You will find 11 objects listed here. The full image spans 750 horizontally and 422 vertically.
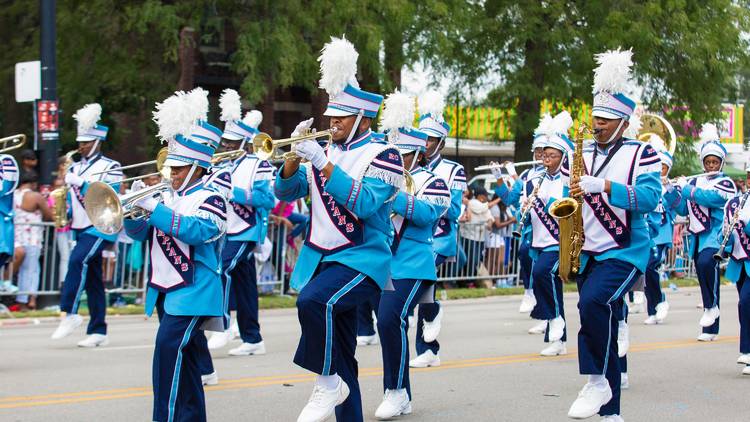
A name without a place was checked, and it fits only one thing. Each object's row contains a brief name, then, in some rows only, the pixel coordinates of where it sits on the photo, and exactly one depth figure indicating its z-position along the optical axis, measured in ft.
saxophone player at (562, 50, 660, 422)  25.66
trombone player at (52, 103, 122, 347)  40.27
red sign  54.39
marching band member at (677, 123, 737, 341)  44.50
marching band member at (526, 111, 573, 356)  40.29
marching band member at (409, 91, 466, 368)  33.99
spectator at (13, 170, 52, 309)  51.42
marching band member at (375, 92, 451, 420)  28.14
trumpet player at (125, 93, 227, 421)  23.98
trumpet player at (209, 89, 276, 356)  38.58
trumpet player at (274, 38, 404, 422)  22.89
